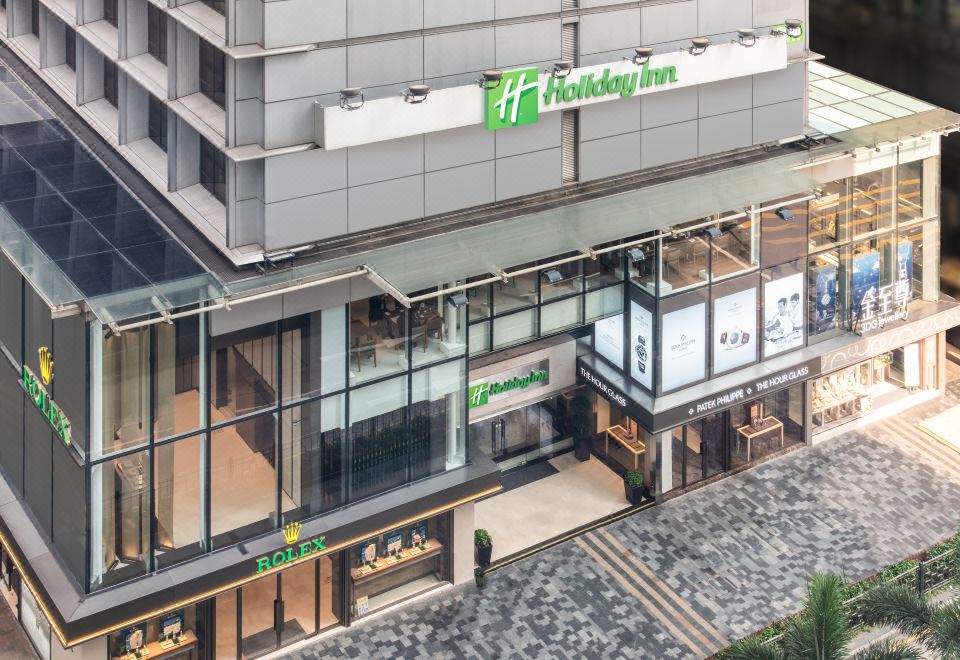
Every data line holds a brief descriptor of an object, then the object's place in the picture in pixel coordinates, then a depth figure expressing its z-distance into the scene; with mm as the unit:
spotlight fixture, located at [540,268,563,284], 42722
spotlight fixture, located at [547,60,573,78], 42375
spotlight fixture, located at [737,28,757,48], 46031
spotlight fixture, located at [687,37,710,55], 44875
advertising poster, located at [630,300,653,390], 50094
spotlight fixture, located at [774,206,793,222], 48431
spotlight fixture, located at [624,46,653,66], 43906
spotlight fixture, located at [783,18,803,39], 47031
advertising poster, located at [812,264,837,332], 53312
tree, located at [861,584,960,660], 35312
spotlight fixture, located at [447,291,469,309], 41656
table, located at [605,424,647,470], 52750
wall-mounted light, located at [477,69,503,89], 41281
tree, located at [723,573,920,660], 35312
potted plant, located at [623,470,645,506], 51719
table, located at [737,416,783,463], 54031
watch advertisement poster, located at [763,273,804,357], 51969
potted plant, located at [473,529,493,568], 48312
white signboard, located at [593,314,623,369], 51344
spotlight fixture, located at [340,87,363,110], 39000
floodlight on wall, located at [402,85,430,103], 39781
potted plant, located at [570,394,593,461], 53906
